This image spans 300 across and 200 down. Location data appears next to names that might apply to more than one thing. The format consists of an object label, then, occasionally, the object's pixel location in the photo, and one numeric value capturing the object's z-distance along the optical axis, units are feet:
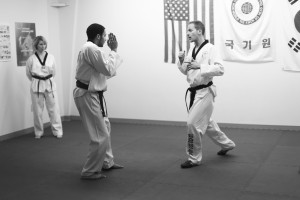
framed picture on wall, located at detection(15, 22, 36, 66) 21.75
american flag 22.16
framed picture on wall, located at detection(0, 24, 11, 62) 20.70
